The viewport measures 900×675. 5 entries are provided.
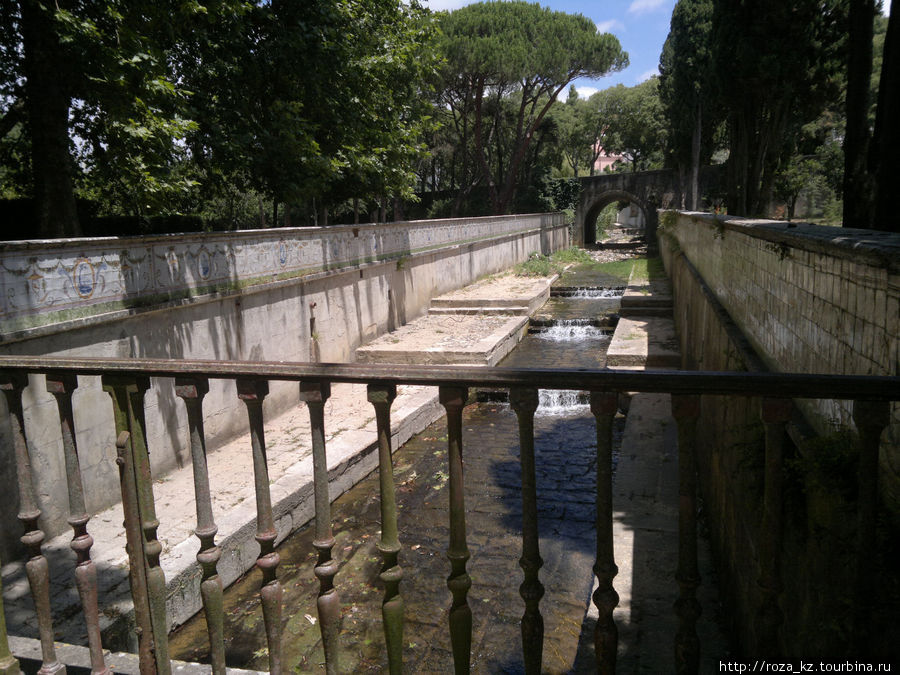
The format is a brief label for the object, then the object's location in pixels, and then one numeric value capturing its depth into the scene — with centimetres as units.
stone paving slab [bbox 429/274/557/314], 1520
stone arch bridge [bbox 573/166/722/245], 3572
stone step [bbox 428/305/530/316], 1477
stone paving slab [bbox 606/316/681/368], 952
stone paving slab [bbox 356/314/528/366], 1045
